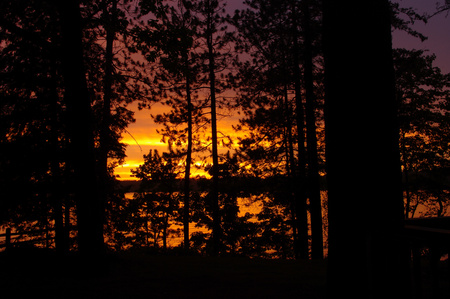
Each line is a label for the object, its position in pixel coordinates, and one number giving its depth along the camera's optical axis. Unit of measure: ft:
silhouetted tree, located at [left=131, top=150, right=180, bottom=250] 89.92
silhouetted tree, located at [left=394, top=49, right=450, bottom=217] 56.12
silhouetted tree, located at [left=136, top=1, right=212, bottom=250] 66.54
